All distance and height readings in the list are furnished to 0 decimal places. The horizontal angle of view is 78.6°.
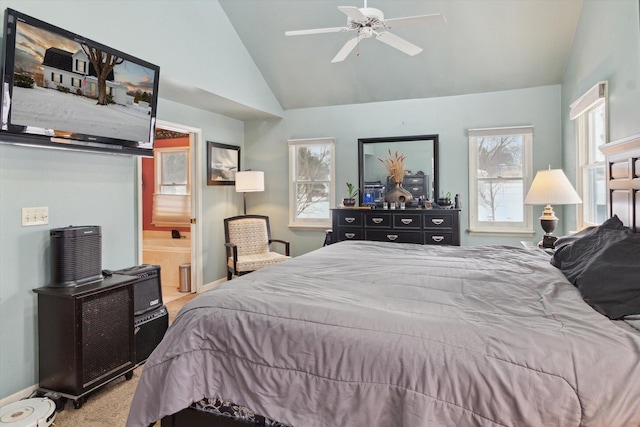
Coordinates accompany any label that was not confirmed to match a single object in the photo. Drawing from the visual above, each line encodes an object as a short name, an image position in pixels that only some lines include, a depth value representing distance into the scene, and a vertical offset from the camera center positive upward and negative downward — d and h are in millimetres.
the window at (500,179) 4805 +399
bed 1164 -476
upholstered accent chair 4656 -429
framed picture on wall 5227 +678
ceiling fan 2680 +1349
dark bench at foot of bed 1613 -888
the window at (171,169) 6109 +671
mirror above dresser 5051 +592
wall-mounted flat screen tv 2381 +844
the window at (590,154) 3408 +556
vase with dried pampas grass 4918 +436
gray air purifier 2613 -300
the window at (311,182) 5691 +431
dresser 4539 -177
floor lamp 5206 +400
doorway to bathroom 5156 -43
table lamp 3430 +147
